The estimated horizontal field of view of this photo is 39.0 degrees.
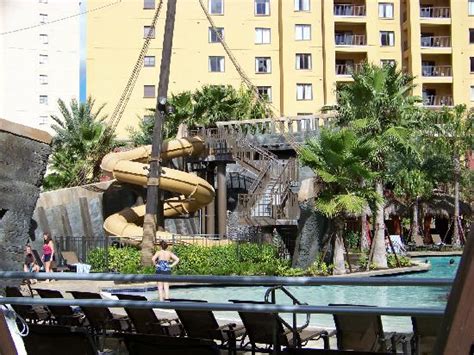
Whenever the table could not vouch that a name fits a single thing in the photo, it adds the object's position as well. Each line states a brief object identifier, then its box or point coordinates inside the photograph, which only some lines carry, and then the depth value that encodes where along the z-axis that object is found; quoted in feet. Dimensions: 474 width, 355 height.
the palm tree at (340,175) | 71.15
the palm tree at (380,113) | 79.97
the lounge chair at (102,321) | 22.95
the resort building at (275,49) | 178.29
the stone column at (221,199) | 111.76
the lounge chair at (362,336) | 18.47
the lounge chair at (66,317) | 24.03
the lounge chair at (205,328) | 20.45
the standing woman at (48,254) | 70.28
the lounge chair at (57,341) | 15.76
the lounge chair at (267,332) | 18.65
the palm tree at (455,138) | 135.54
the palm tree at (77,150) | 128.36
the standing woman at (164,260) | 47.40
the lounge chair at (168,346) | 13.89
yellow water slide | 91.09
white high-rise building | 235.81
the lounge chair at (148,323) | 21.56
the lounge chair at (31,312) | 24.61
